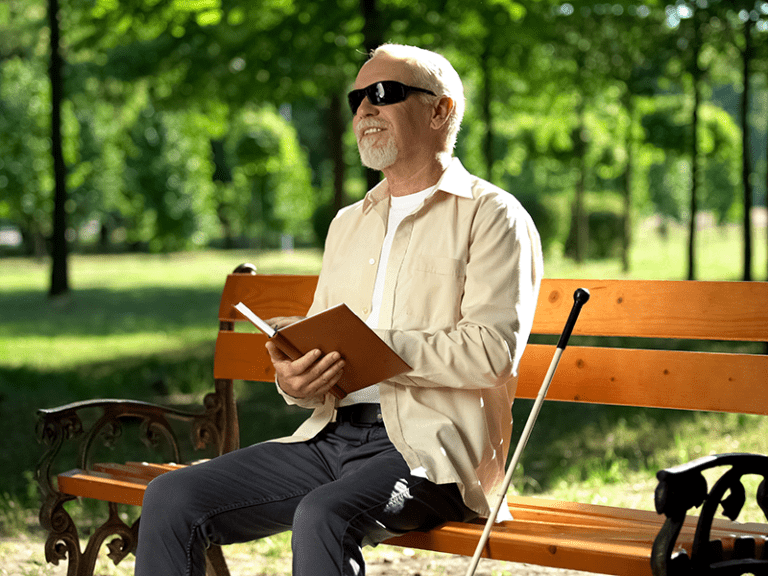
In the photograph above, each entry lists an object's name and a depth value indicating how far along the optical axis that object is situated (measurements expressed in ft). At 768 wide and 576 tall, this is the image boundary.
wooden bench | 8.07
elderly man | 8.77
